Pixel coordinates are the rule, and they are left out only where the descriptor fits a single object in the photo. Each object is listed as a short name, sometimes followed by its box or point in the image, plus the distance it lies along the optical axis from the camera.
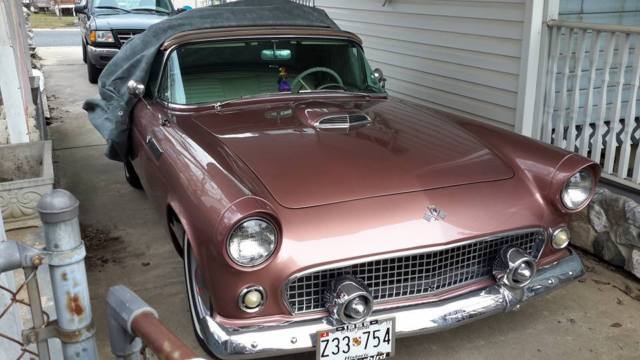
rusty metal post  1.36
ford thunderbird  2.39
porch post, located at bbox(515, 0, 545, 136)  4.32
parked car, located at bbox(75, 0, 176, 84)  9.80
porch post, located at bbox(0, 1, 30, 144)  4.63
